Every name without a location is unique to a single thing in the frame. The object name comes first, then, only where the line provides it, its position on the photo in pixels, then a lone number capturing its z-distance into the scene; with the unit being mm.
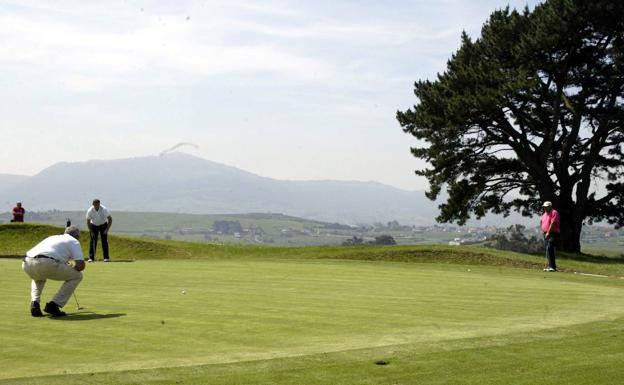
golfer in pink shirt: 29000
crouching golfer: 13922
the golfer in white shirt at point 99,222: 31047
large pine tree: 46875
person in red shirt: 45969
